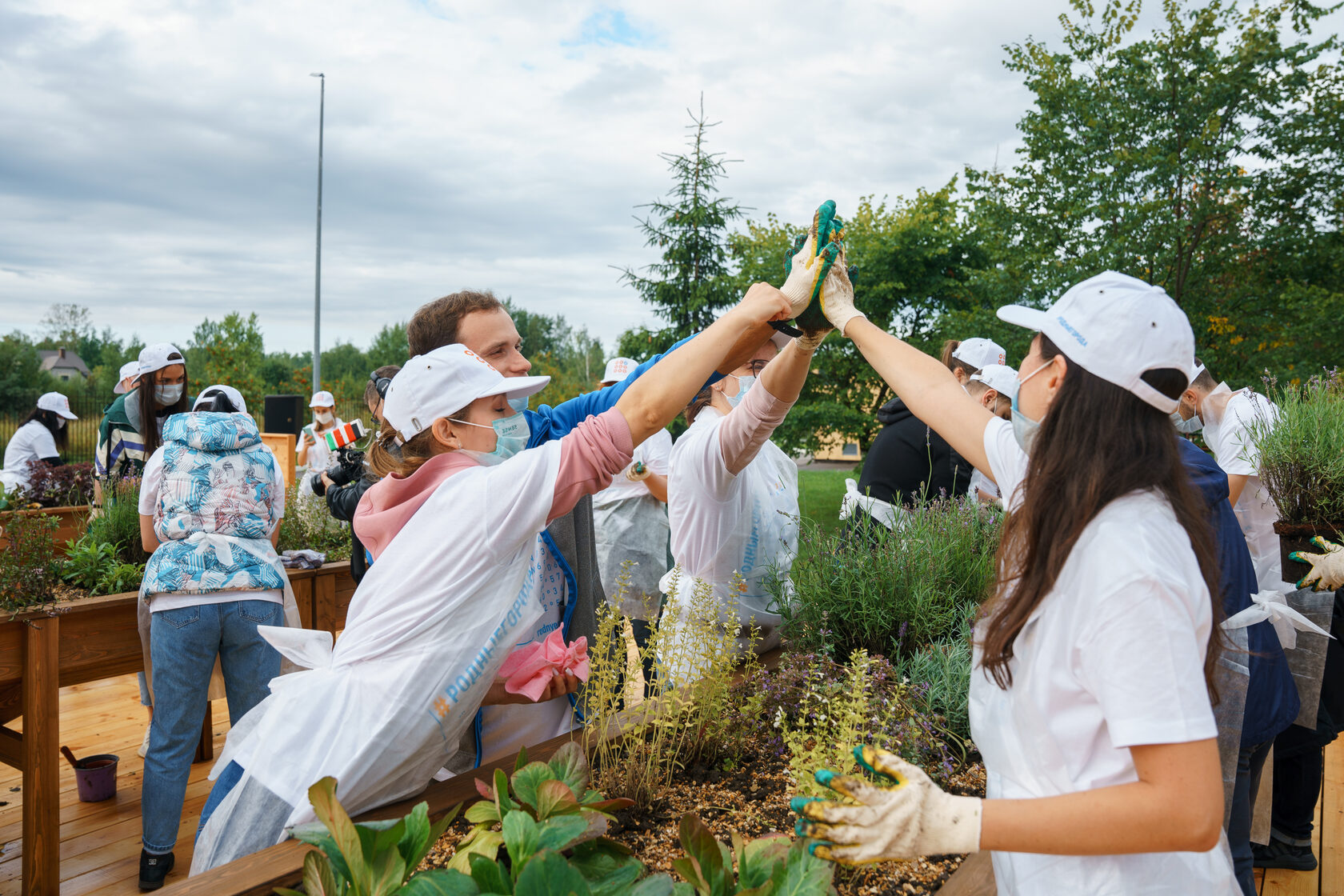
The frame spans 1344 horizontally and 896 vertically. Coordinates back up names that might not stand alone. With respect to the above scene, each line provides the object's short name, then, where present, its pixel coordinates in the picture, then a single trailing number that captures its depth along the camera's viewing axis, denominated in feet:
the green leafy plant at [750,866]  3.97
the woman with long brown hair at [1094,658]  3.29
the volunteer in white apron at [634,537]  14.96
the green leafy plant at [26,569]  10.61
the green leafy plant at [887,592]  8.50
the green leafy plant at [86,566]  12.56
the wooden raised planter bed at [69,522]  14.79
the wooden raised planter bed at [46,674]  10.43
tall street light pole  56.59
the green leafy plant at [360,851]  4.07
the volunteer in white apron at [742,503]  7.75
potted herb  10.56
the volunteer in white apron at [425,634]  5.17
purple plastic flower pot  13.07
